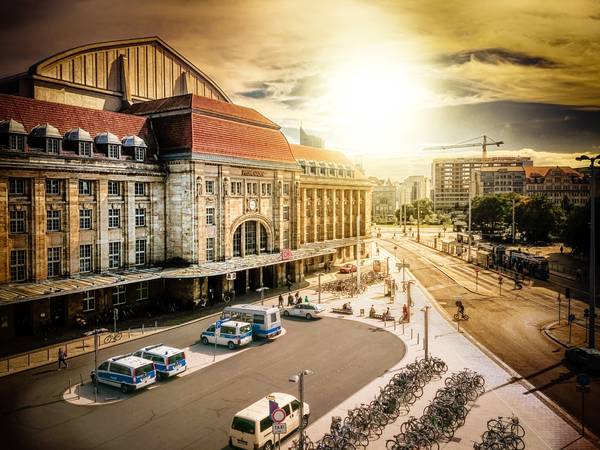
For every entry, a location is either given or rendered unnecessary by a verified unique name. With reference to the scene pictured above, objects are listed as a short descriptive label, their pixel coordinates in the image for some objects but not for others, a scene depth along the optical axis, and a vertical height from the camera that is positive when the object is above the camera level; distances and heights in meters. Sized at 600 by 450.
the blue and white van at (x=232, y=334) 36.97 -10.23
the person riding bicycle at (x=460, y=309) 46.38 -10.51
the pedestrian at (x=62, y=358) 32.09 -10.32
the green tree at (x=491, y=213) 132.62 -2.23
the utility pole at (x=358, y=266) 60.10 -7.84
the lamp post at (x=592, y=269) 32.62 -4.63
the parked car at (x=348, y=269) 73.99 -10.06
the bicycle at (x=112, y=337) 38.41 -10.90
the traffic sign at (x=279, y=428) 18.50 -8.83
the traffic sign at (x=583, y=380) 22.34 -8.43
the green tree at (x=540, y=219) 114.19 -3.49
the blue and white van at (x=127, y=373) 28.16 -10.18
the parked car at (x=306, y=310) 47.22 -10.61
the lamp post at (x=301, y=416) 19.70 -8.89
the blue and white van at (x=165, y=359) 30.34 -10.08
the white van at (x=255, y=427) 21.11 -10.22
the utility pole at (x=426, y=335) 32.31 -9.17
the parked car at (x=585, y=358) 31.84 -10.68
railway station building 40.12 +1.80
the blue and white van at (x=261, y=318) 39.31 -9.63
